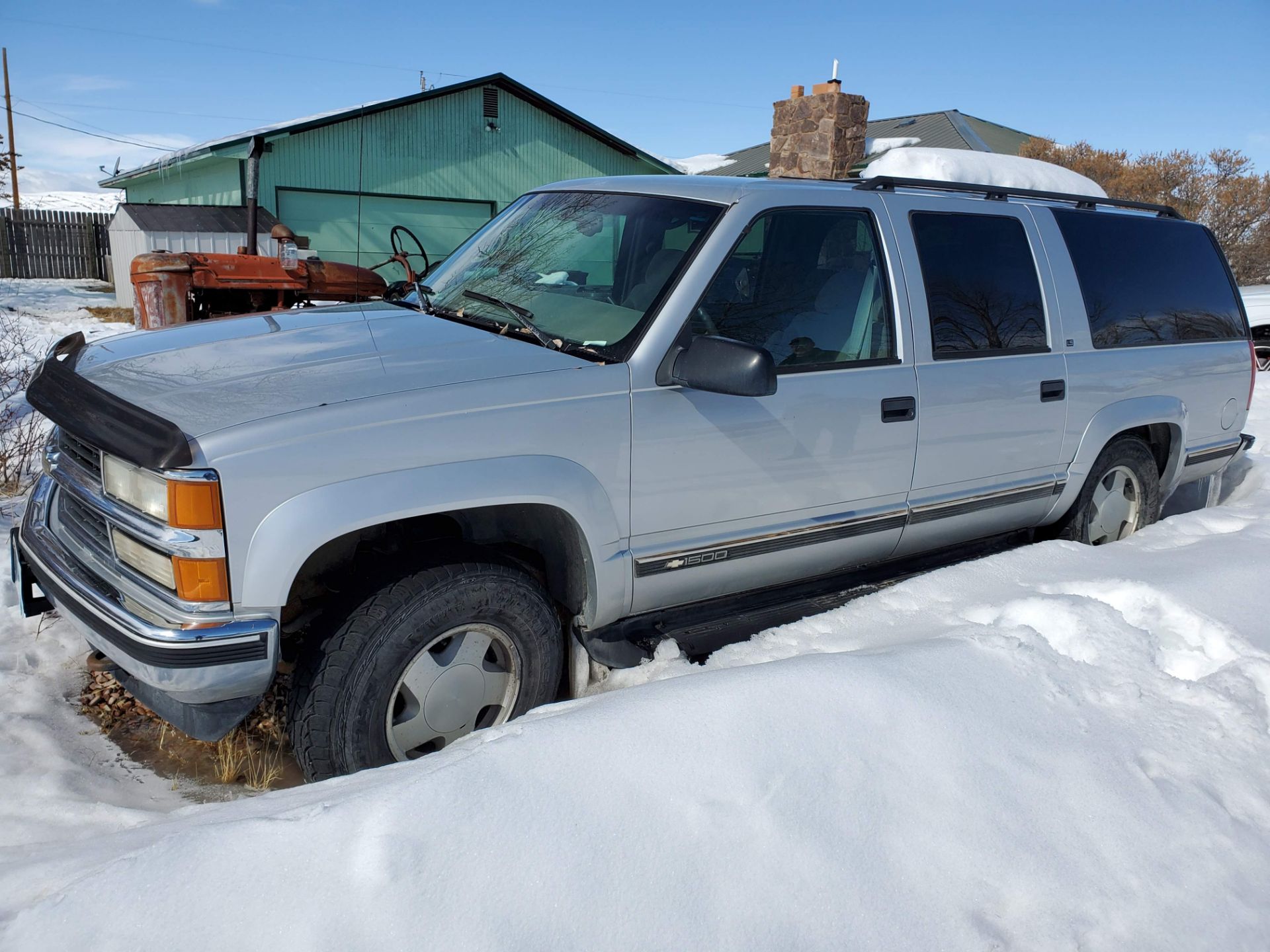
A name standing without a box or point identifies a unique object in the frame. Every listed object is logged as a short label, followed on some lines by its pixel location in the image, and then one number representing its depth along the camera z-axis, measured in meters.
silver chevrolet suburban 2.49
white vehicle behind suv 11.90
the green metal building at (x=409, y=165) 16.31
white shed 15.55
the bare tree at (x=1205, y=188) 23.31
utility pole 30.26
